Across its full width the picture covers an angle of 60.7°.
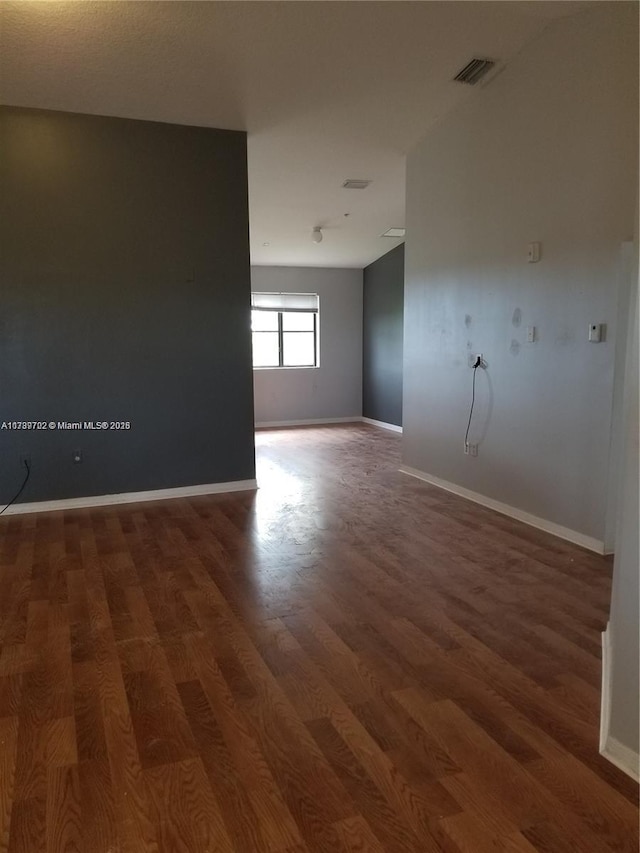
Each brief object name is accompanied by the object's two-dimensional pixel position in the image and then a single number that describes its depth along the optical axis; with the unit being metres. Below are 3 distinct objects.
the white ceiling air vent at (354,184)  5.90
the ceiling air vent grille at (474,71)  3.83
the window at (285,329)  9.24
